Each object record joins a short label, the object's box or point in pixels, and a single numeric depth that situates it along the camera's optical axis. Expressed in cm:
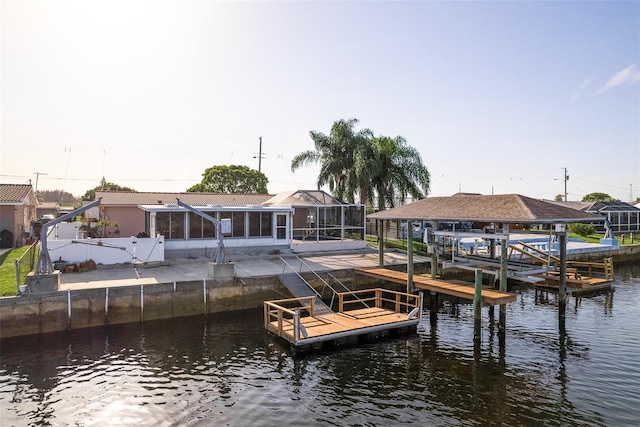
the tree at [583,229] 4503
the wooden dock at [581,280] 1848
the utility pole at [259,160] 5756
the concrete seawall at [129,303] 1456
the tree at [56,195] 13001
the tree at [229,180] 5247
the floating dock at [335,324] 1346
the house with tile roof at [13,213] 2725
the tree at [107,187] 6688
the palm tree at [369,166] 3297
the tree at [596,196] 7919
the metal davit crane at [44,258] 1512
